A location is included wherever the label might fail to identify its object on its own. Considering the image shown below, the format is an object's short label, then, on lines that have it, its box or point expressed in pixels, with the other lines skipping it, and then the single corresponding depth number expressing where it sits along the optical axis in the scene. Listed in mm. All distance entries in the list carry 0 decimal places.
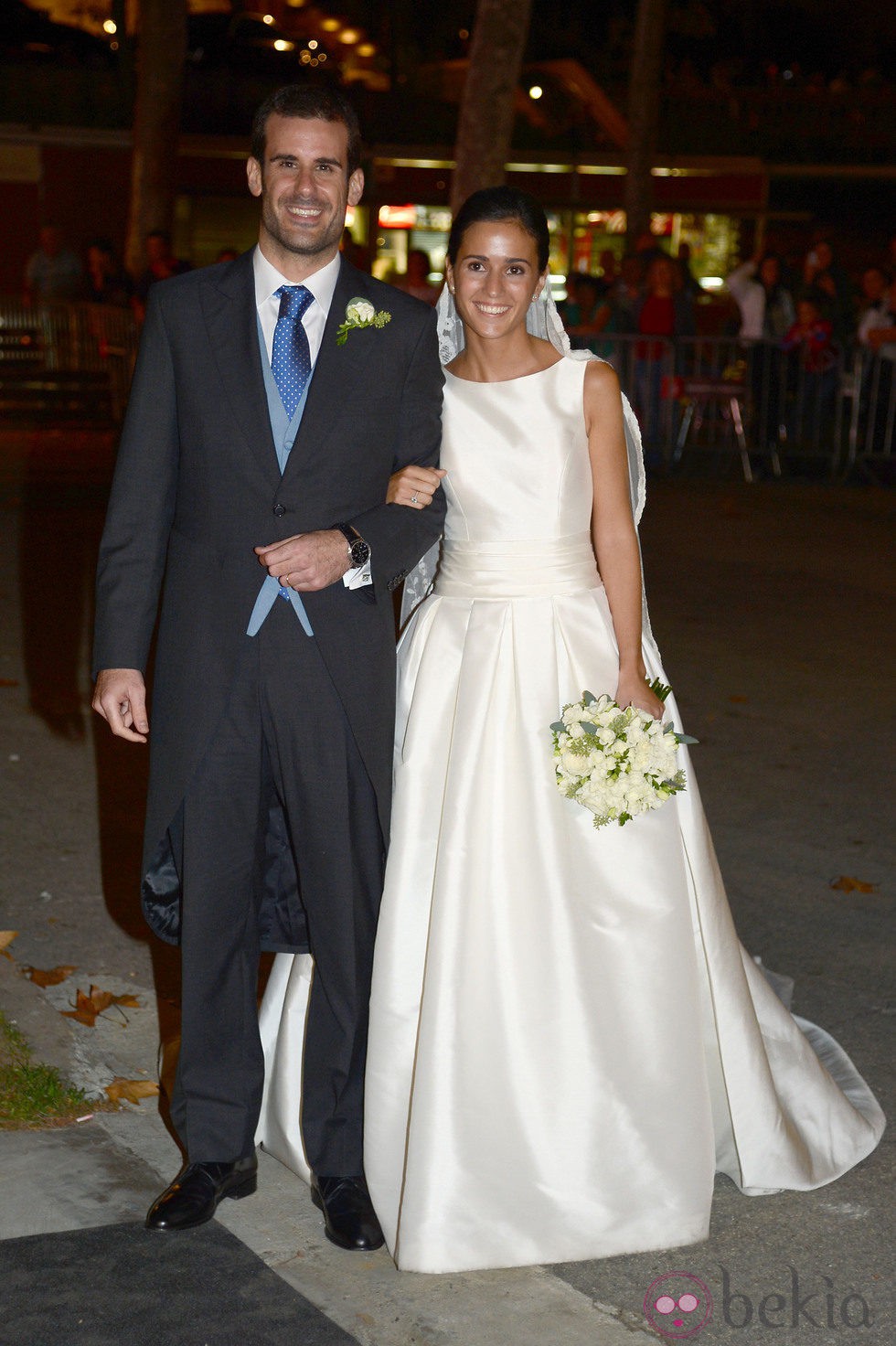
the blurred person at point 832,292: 16859
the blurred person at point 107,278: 20344
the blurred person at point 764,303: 17375
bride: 3455
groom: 3344
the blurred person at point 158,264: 18500
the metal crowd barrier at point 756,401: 16469
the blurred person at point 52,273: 22016
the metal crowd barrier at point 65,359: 19812
